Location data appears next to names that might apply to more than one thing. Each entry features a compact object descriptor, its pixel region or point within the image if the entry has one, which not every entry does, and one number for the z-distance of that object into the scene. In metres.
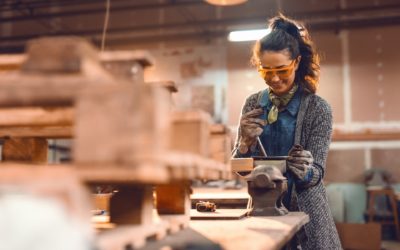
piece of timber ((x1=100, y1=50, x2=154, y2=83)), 1.47
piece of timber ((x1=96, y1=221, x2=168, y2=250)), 1.25
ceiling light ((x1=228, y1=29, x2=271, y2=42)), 10.72
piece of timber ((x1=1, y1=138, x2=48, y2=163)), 2.09
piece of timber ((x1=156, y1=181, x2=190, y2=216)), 2.37
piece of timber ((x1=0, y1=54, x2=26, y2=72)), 1.56
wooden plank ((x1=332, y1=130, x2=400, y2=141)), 11.16
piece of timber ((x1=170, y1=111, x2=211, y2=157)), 1.69
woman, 3.33
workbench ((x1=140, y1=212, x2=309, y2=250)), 1.77
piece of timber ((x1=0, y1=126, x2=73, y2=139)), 1.86
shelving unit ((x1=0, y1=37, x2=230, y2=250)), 1.16
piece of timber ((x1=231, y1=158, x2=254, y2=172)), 3.10
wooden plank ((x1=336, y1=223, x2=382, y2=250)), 8.17
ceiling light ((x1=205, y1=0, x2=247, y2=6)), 6.97
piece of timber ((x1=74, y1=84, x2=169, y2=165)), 1.17
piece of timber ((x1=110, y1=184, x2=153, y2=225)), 1.75
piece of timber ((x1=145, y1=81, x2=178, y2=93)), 1.78
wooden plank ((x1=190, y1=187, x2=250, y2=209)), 4.24
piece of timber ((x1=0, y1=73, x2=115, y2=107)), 1.24
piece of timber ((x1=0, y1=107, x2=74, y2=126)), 1.48
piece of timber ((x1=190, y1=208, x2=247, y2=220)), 2.80
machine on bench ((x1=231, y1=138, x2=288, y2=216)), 3.05
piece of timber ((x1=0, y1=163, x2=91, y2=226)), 1.08
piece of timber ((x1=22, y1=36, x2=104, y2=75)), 1.29
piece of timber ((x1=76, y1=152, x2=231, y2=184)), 1.14
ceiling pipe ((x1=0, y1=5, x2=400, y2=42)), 11.07
